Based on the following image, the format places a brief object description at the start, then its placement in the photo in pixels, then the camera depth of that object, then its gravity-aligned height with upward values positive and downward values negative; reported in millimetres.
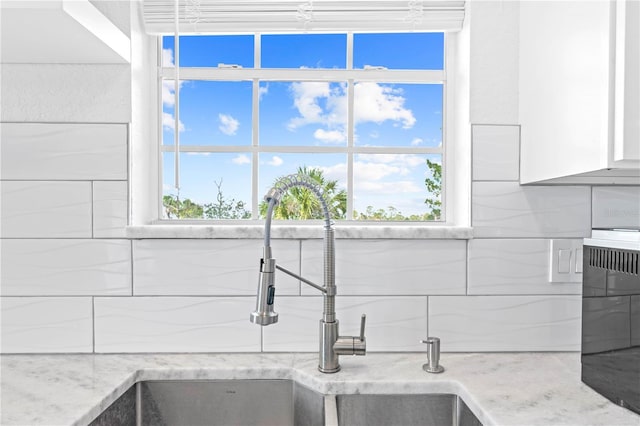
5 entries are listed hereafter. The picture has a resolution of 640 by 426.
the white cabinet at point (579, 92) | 745 +242
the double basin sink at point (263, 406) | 1005 -497
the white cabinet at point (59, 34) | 821 +388
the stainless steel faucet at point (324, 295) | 965 -211
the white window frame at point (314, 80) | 1343 +403
